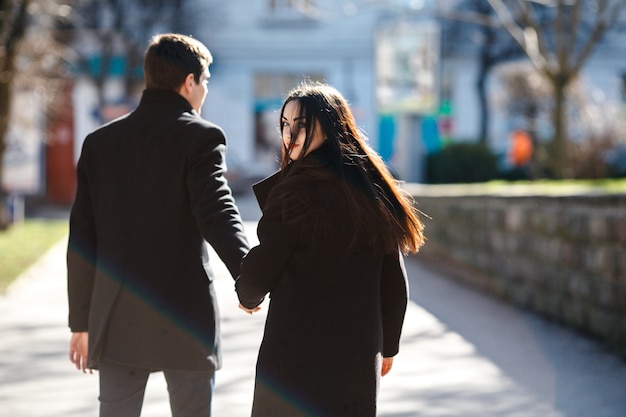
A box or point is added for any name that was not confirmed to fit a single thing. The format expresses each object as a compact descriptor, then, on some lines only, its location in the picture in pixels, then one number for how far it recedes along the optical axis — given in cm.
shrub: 4775
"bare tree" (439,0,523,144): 5654
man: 572
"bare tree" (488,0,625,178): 2500
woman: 478
